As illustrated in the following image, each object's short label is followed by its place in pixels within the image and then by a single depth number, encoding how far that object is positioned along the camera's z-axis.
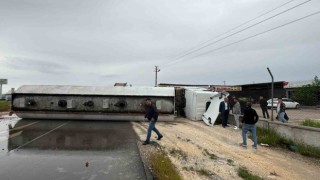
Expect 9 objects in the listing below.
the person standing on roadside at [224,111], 10.92
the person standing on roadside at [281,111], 9.94
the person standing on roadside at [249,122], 7.51
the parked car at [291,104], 23.01
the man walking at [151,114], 7.15
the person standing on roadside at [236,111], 10.33
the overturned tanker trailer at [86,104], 12.60
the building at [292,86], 30.18
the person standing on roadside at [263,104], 12.12
